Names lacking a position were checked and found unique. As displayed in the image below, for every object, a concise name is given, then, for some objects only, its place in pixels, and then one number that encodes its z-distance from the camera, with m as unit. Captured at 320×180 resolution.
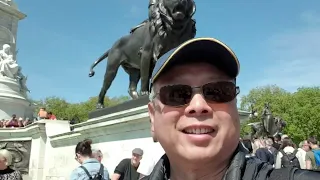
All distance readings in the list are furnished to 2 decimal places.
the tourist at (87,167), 3.51
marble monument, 16.66
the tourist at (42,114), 13.17
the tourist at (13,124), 12.77
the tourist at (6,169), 3.39
